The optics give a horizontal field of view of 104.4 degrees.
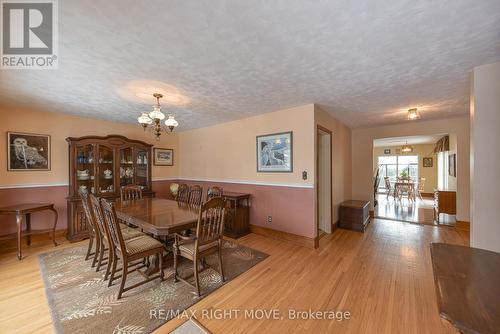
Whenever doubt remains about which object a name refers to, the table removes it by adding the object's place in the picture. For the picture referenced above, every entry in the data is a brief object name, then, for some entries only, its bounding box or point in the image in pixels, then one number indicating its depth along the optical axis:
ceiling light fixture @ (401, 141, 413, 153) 7.74
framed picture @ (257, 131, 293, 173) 3.58
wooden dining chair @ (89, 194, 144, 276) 2.17
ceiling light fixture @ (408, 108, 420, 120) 3.49
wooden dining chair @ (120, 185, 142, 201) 3.91
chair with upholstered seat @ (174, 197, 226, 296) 2.08
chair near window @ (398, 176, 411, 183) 8.09
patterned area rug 1.70
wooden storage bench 4.11
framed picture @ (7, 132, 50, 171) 3.38
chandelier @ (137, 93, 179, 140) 2.61
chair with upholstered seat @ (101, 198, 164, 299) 1.97
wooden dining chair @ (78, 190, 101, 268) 2.48
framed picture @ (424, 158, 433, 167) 8.74
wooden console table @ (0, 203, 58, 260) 2.95
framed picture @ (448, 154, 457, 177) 4.36
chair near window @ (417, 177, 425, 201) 8.67
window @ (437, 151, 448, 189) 6.16
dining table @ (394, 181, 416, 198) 7.08
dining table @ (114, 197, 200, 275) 2.04
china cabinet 3.66
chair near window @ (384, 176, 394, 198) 8.07
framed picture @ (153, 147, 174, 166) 5.33
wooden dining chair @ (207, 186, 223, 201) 3.76
